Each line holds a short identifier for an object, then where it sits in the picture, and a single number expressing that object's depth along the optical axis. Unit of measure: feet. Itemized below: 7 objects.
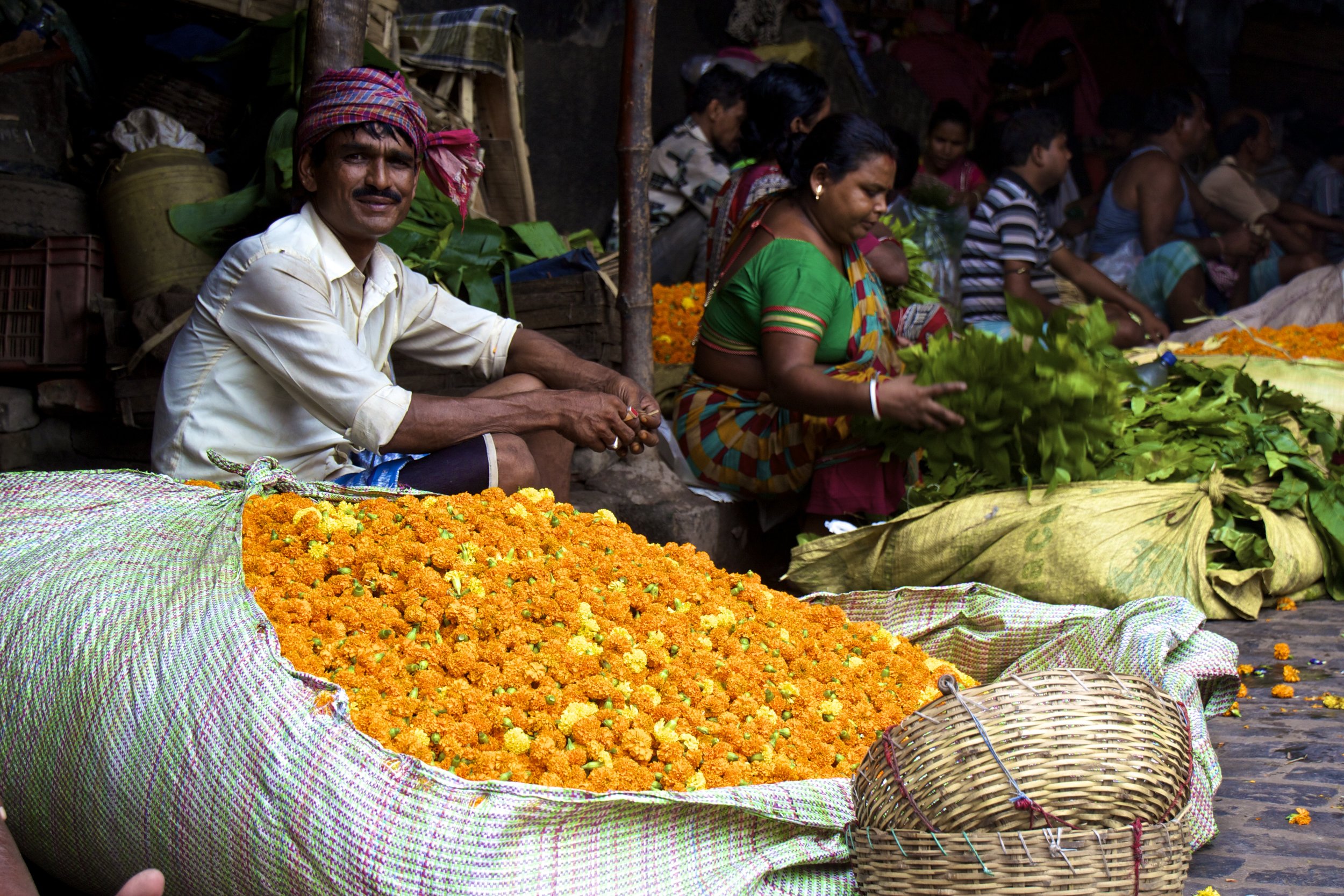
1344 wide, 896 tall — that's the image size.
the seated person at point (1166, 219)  19.74
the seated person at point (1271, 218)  23.38
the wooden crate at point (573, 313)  12.31
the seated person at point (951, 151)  20.04
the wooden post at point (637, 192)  11.41
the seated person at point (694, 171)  17.04
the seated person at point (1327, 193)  24.63
